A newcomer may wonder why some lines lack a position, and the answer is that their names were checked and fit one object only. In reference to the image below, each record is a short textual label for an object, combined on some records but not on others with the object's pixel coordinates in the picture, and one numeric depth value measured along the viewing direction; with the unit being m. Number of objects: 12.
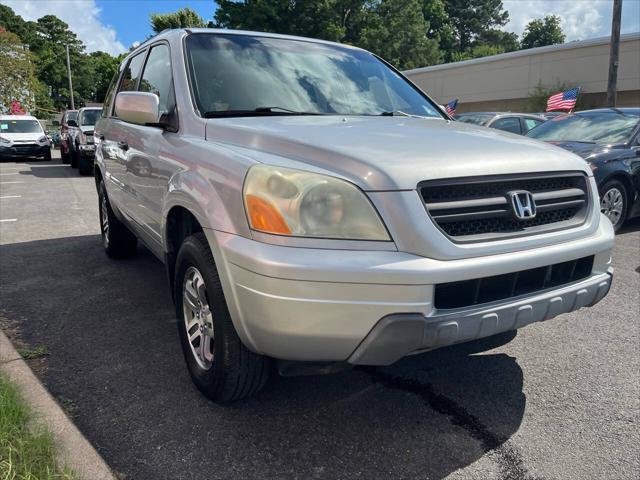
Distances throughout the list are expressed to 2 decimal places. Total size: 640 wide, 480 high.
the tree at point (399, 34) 39.38
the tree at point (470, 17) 62.91
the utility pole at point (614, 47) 17.56
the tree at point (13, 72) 32.16
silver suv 1.98
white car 19.39
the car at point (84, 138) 13.98
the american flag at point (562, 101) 19.14
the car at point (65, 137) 17.84
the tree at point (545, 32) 65.35
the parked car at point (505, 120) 9.25
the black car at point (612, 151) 6.36
